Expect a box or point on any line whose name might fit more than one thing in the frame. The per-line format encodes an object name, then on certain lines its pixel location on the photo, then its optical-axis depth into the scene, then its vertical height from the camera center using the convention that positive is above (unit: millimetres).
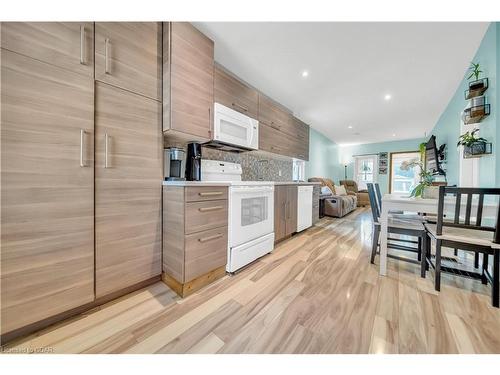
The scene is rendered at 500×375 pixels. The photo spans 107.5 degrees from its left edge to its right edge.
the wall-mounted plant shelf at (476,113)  1880 +785
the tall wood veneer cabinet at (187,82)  1545 +901
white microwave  2012 +632
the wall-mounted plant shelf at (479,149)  1859 +392
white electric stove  1790 -356
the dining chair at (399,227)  1754 -421
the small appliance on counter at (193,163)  1838 +184
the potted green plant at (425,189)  1825 -29
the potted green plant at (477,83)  1922 +1104
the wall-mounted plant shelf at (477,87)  1912 +1062
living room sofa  4676 -526
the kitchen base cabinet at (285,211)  2541 -413
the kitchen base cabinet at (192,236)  1429 -457
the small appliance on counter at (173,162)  1731 +178
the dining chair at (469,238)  1313 -415
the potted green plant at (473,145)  1880 +440
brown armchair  6684 -256
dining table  1535 -195
